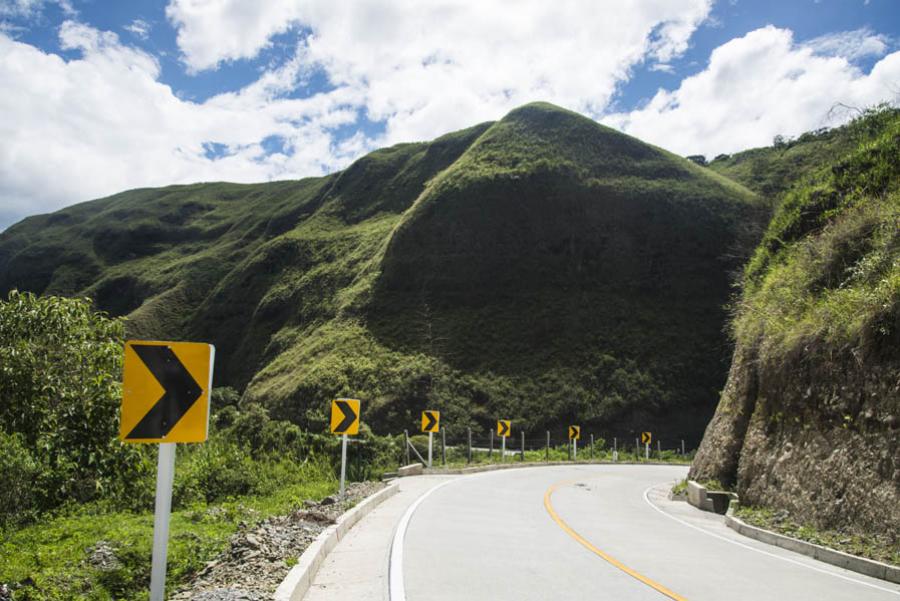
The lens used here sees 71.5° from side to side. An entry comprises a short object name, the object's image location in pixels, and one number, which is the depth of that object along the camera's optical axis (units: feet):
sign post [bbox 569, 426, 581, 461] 114.21
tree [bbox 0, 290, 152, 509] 36.01
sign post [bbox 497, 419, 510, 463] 100.37
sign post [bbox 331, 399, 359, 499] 42.91
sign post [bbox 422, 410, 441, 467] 74.90
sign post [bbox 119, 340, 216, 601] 12.94
